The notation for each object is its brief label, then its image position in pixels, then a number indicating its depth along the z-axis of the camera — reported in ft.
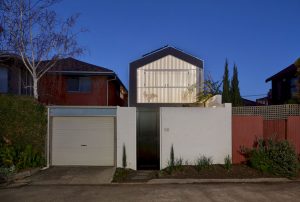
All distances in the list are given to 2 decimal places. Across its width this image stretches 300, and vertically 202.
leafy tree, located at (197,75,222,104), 37.96
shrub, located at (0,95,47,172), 31.03
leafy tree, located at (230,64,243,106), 50.37
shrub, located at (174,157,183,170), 30.79
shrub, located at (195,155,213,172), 30.63
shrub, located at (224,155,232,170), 30.38
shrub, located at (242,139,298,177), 28.70
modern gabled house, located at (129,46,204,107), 41.62
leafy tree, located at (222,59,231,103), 48.64
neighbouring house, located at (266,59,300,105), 46.63
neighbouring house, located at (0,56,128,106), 47.91
